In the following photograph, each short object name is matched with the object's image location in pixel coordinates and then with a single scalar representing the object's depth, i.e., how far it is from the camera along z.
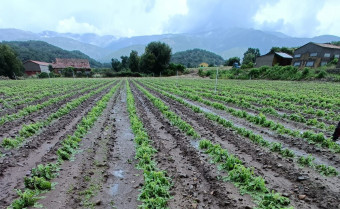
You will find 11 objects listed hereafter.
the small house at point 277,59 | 48.78
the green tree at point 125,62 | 89.06
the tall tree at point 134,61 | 72.31
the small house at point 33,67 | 75.88
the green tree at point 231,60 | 70.71
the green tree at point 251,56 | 75.79
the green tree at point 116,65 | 86.94
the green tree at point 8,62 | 50.66
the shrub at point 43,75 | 58.38
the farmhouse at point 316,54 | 40.94
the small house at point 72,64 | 78.84
